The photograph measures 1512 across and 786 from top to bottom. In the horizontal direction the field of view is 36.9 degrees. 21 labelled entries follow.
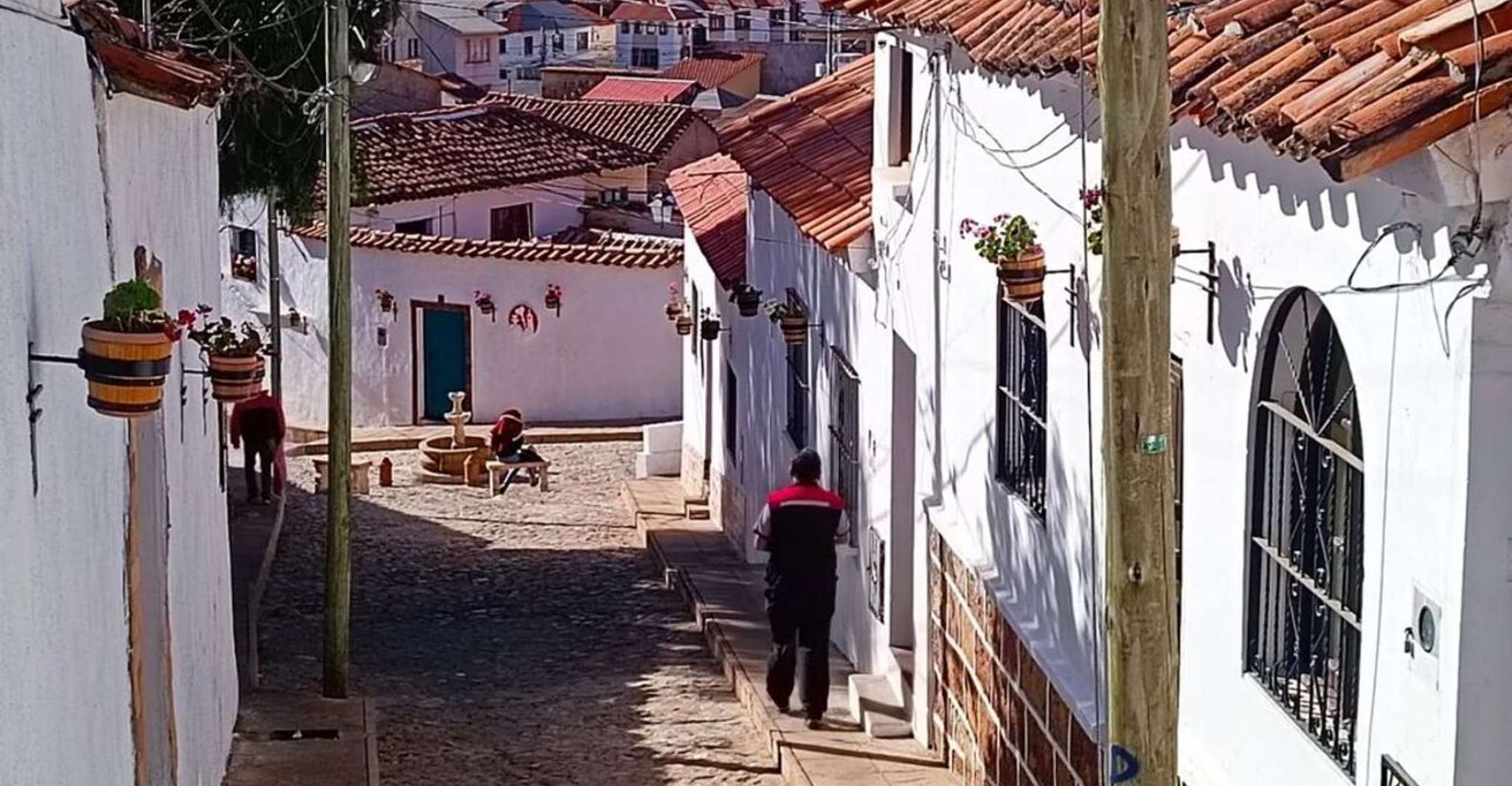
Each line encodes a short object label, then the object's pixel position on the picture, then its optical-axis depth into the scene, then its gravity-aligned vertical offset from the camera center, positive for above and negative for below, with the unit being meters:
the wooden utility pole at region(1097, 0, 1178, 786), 4.75 -0.23
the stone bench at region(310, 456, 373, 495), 23.80 -2.03
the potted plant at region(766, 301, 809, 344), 15.89 -0.28
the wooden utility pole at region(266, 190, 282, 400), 23.47 -0.17
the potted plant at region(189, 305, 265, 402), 9.46 -0.32
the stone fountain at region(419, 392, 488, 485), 24.95 -1.91
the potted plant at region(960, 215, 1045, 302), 8.87 +0.09
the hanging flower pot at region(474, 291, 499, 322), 29.77 -0.23
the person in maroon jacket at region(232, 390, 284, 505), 19.83 -1.30
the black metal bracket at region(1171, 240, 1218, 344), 7.11 +0.02
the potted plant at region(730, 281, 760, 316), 18.01 -0.12
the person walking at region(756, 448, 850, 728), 12.13 -1.59
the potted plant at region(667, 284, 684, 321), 25.18 -0.23
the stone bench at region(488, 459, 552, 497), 24.11 -2.01
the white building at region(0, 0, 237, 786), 5.09 -0.50
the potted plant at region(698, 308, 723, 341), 21.69 -0.42
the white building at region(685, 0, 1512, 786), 5.12 -0.43
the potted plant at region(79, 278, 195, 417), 5.74 -0.18
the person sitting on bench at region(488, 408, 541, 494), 24.45 -1.70
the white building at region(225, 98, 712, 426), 29.97 -0.47
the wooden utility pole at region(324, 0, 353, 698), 13.21 -0.43
